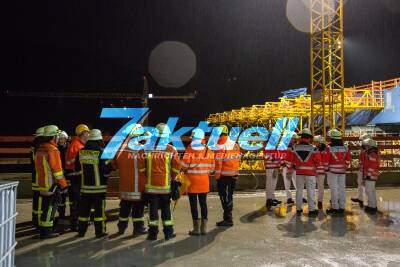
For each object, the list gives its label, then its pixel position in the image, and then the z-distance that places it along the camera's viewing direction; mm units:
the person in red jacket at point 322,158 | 9203
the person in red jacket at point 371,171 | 9023
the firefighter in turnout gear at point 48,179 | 6738
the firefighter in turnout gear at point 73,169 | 7508
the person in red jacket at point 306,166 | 8648
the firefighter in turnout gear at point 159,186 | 6617
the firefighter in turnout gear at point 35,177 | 7109
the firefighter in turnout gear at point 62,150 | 8281
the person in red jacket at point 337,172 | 8977
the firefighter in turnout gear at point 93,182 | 6691
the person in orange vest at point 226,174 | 7719
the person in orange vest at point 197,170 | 7070
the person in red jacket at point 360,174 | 9430
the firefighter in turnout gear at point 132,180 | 6809
